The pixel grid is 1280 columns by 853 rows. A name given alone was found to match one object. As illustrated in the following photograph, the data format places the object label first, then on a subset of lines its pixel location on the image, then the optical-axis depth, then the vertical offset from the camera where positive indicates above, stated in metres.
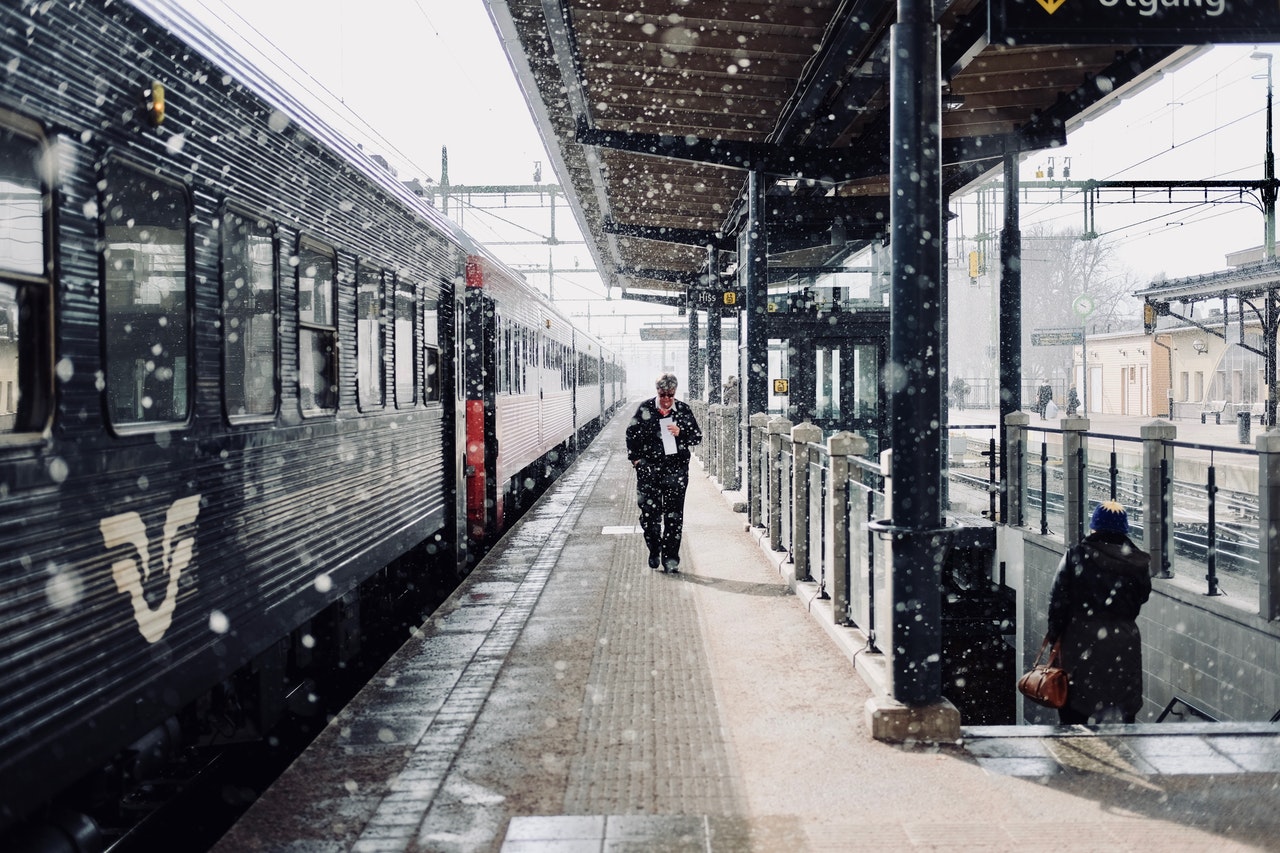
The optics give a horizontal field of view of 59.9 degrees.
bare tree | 69.69 +7.16
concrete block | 4.63 -1.36
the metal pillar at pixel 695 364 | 28.44 +0.97
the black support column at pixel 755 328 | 12.88 +0.86
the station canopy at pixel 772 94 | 8.35 +2.83
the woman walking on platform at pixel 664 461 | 8.77 -0.47
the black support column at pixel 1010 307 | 11.88 +0.99
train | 3.25 +0.05
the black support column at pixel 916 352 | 4.62 +0.19
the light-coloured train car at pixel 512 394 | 10.48 +0.12
